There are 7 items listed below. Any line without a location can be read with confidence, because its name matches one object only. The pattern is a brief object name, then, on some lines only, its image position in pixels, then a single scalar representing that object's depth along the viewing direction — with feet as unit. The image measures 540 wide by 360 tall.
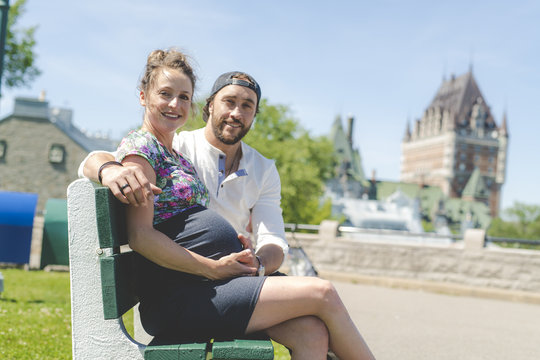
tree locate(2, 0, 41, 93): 85.35
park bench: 6.19
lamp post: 18.32
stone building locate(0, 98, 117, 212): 152.87
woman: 6.59
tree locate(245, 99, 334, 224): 142.29
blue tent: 29.37
